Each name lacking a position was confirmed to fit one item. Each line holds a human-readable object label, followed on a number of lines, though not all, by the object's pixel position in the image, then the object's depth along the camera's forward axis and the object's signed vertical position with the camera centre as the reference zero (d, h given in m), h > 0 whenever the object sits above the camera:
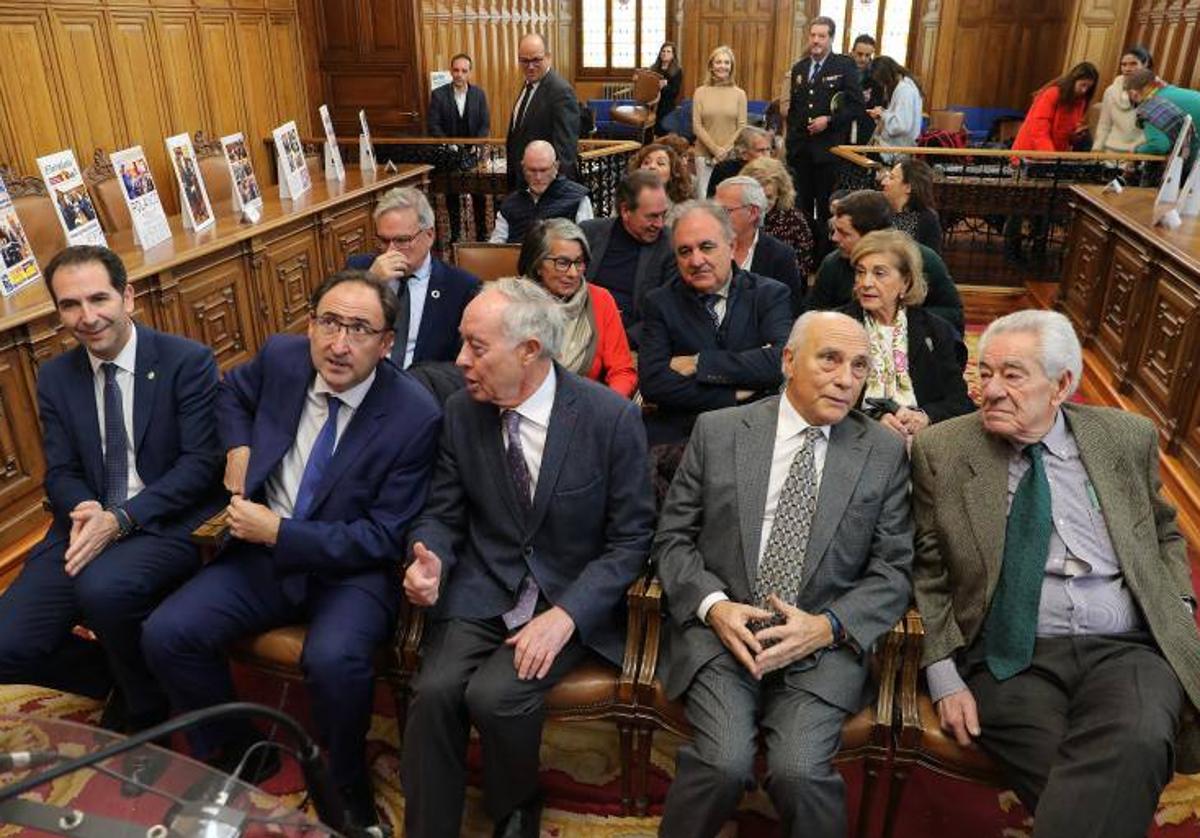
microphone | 1.03 -0.78
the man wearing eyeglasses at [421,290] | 3.00 -0.77
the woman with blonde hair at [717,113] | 6.84 -0.49
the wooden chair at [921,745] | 1.76 -1.29
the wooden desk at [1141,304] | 3.50 -1.13
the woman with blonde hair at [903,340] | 2.71 -0.85
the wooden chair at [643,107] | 10.13 -0.67
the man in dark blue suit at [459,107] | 7.39 -0.48
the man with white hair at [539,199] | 4.10 -0.68
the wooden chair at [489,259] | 3.66 -0.81
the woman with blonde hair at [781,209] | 4.12 -0.73
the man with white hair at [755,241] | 3.39 -0.72
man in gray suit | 1.74 -1.06
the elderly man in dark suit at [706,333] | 2.70 -0.84
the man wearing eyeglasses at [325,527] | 1.97 -1.02
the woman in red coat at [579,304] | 2.79 -0.78
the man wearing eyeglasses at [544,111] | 5.26 -0.36
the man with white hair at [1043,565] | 1.75 -1.01
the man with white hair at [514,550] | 1.86 -1.05
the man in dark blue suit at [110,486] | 2.12 -1.04
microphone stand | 0.88 -0.69
